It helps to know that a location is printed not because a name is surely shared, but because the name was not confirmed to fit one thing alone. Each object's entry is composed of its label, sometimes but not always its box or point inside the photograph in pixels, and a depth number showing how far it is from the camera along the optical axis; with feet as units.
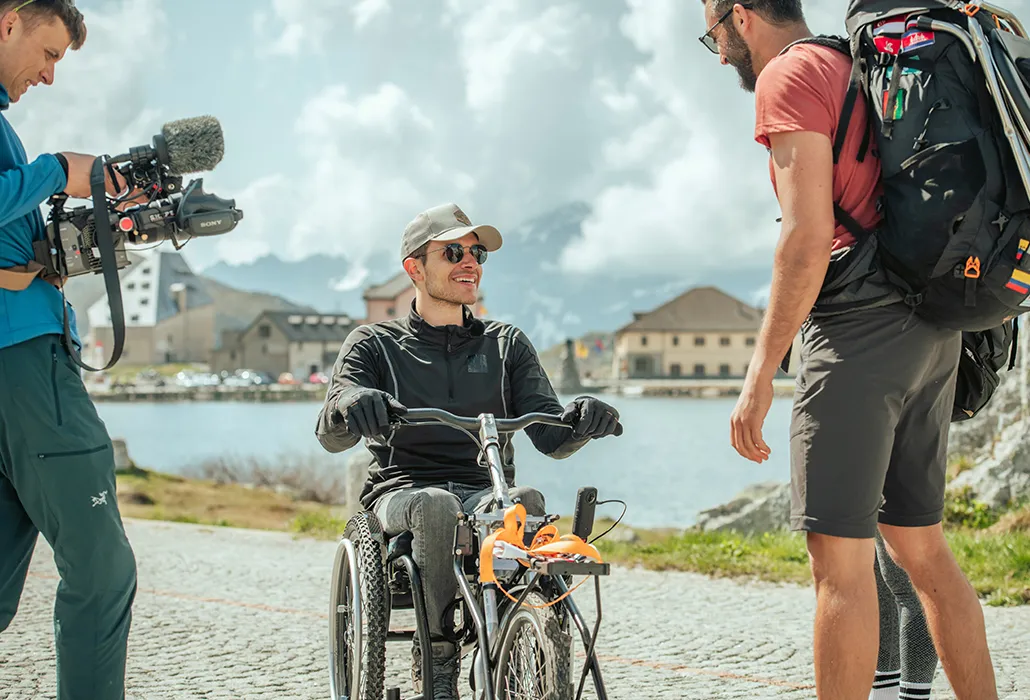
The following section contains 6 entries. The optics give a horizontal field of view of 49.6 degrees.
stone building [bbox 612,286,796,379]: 379.35
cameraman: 9.54
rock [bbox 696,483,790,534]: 31.83
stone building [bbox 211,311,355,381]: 397.39
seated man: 10.71
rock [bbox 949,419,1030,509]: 26.17
